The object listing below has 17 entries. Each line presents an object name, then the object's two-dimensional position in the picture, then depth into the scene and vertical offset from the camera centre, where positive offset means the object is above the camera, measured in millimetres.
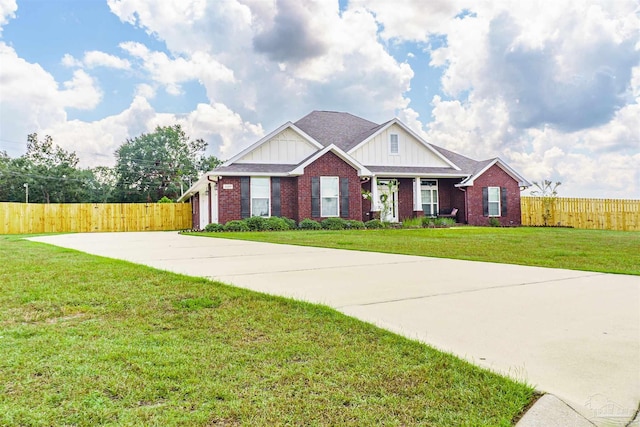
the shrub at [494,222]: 20812 -374
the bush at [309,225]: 17250 -271
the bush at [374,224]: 18125 -301
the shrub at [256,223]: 16734 -133
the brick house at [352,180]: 18047 +1882
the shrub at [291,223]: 17256 -166
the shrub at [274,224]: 16703 -198
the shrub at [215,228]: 16734 -305
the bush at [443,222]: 19281 -298
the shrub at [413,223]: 18364 -299
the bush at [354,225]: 17672 -313
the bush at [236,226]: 16594 -236
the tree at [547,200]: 22062 +762
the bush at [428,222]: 18656 -267
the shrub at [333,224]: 17266 -243
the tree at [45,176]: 37906 +4659
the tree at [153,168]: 42844 +5859
